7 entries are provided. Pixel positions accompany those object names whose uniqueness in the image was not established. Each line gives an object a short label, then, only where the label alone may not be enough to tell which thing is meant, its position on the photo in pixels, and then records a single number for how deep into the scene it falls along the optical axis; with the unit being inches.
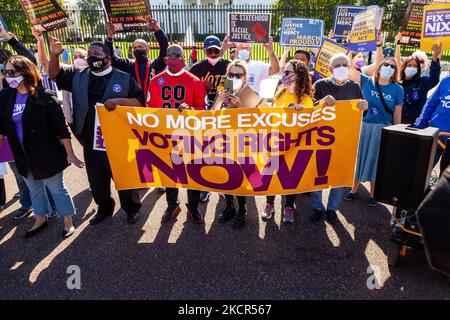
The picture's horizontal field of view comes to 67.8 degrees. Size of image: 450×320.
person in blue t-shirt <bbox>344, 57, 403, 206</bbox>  169.6
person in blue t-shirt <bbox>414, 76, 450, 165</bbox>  163.3
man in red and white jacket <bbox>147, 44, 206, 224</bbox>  165.8
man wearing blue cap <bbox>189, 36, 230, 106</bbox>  204.2
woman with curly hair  154.7
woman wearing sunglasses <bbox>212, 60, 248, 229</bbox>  152.3
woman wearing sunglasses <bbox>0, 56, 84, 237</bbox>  140.9
